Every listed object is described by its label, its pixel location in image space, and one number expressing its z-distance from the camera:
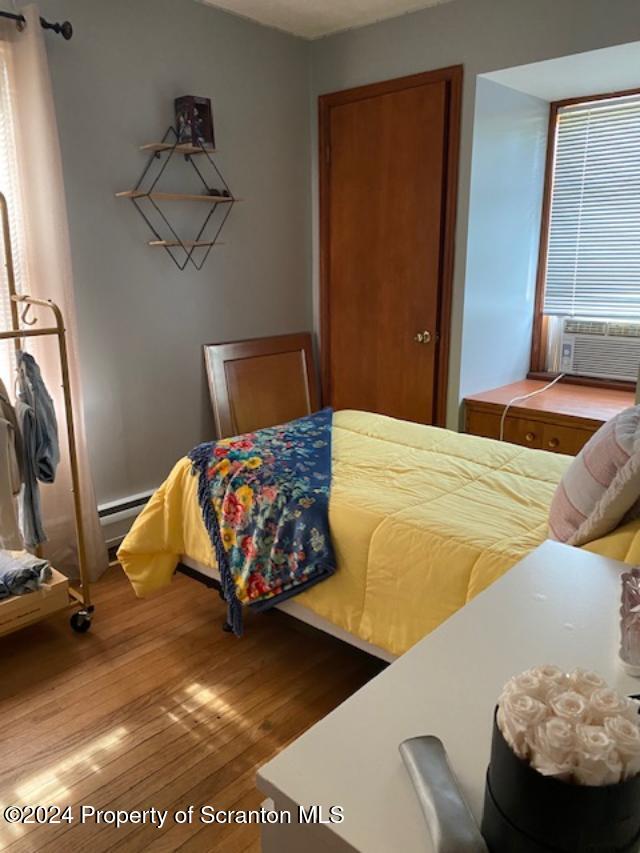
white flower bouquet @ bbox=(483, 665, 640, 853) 0.60
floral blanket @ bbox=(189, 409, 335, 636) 2.06
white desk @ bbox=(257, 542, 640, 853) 0.74
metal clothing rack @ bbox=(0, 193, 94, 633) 2.40
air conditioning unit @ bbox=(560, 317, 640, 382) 3.56
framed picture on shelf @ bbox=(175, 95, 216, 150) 3.08
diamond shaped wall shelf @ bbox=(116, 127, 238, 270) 3.12
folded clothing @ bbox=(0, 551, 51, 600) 2.45
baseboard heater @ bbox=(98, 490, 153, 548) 3.20
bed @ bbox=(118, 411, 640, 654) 1.78
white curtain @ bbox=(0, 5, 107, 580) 2.54
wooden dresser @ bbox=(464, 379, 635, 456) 3.13
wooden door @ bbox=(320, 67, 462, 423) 3.40
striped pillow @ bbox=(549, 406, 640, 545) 1.54
